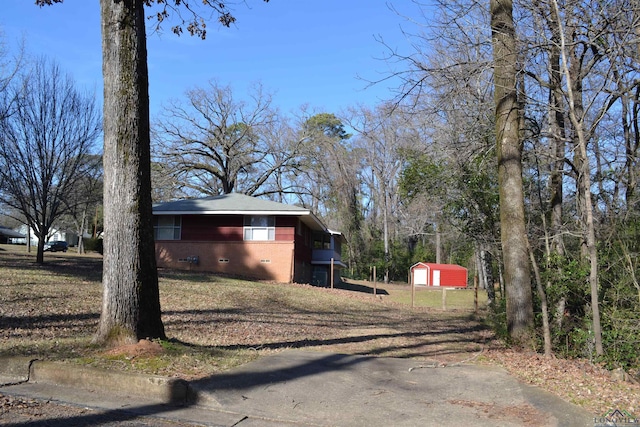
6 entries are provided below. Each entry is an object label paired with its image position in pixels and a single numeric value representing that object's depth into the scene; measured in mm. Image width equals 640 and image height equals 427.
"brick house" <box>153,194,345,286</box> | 27000
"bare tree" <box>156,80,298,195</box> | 40344
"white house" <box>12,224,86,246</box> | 85638
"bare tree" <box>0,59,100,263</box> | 18938
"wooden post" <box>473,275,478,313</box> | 19045
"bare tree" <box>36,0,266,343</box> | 7000
